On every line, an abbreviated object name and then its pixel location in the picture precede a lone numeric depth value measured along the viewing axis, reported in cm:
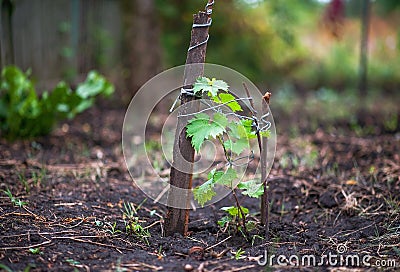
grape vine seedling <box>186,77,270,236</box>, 220
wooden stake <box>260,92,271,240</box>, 239
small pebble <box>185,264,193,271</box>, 203
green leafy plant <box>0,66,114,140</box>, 403
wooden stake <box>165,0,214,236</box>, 234
